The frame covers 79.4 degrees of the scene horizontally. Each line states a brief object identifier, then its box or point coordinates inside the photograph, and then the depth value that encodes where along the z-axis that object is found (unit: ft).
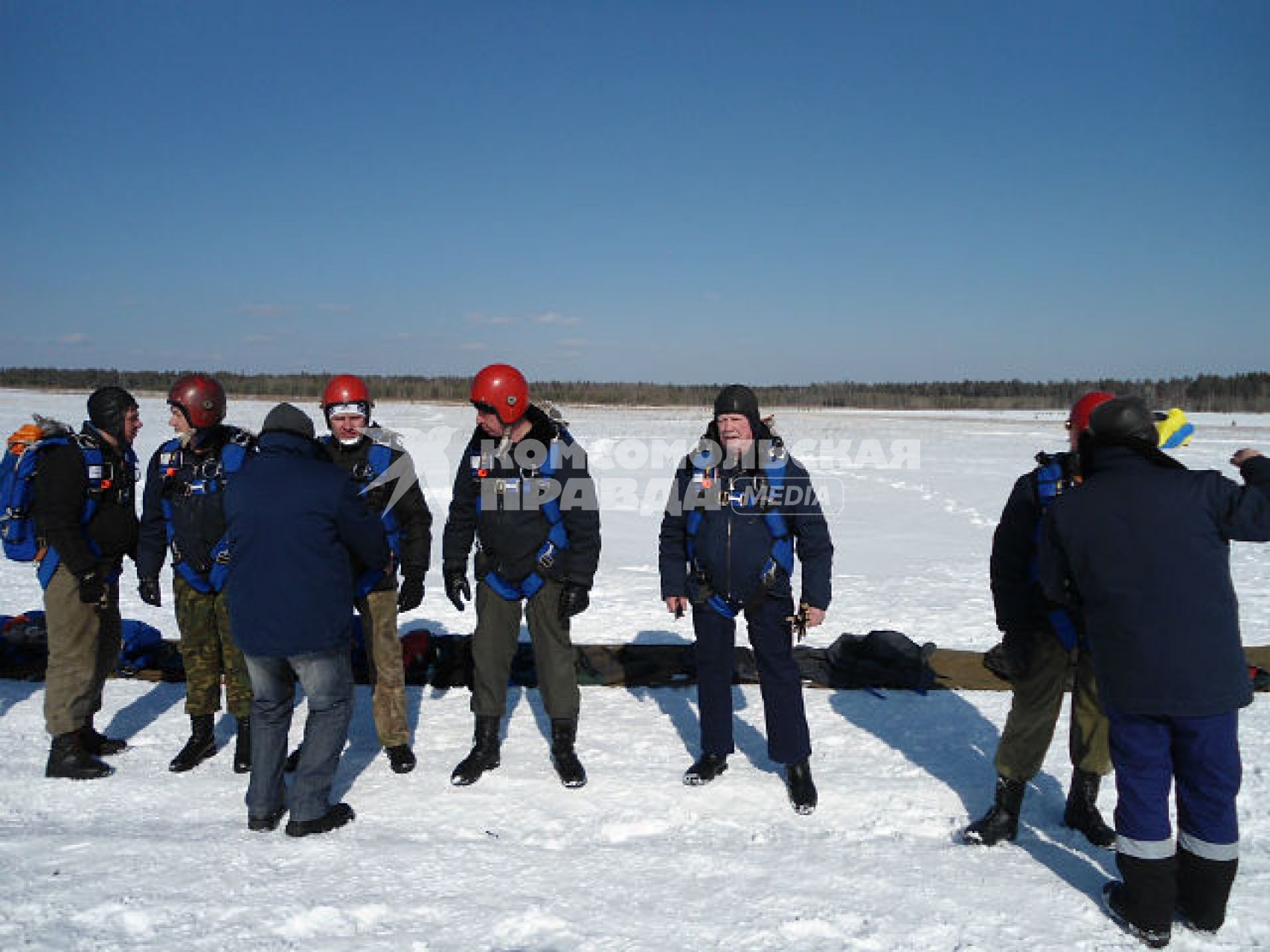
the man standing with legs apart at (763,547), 12.64
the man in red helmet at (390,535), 13.84
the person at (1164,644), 8.56
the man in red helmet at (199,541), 13.35
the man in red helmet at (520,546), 13.41
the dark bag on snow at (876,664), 17.57
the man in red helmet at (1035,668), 11.10
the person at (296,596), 10.84
